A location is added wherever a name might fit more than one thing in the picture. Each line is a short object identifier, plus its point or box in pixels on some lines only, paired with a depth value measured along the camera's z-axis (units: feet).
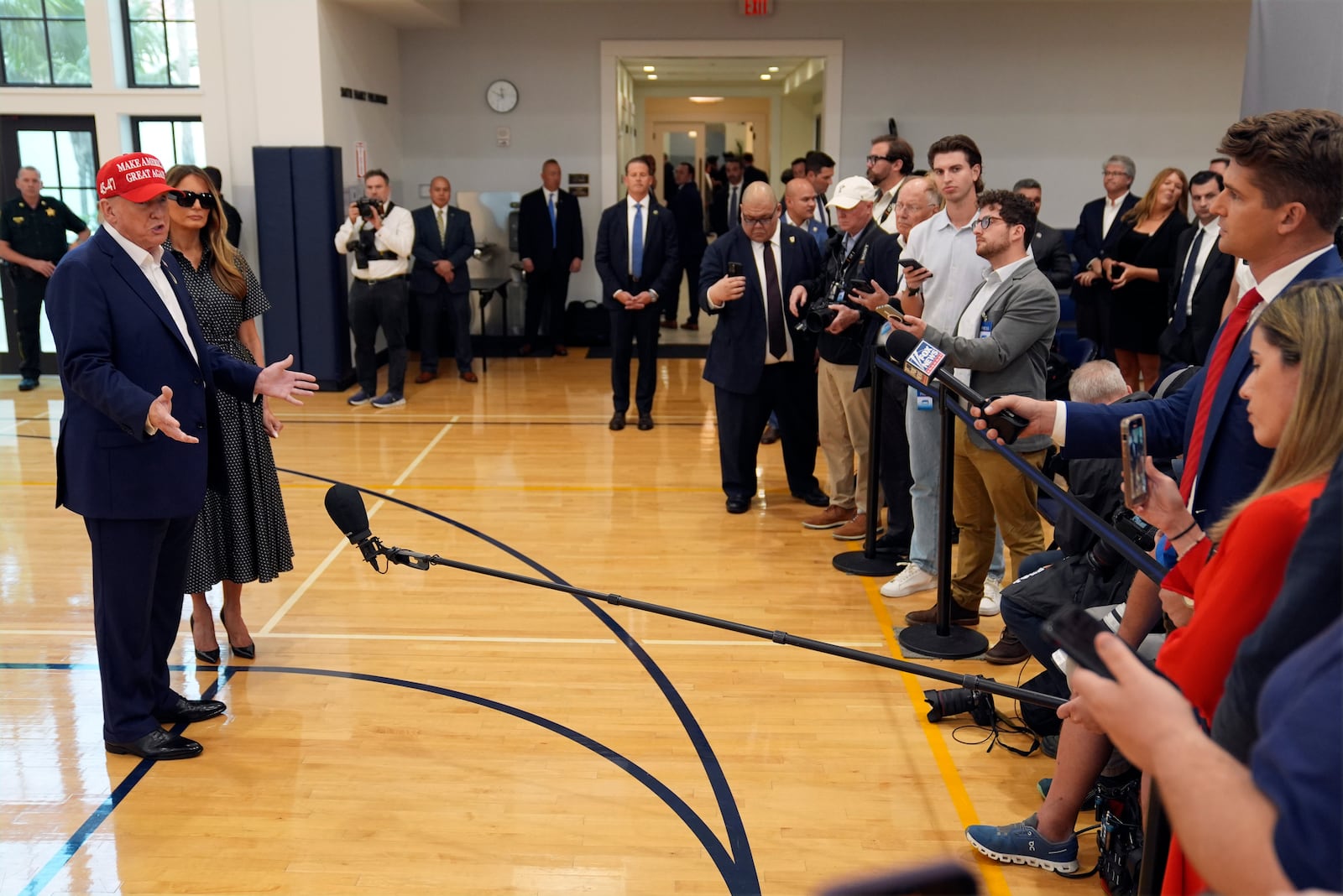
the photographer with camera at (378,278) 30.14
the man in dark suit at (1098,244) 27.20
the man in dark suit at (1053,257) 25.63
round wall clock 39.17
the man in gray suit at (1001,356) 13.82
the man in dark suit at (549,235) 37.35
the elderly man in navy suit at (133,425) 11.16
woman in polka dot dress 13.69
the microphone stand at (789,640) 9.61
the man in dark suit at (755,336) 20.52
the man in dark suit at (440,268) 33.17
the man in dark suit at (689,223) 41.83
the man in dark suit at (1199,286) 20.99
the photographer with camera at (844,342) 18.60
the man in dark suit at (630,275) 28.14
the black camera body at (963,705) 13.07
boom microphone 11.08
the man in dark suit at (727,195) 43.73
